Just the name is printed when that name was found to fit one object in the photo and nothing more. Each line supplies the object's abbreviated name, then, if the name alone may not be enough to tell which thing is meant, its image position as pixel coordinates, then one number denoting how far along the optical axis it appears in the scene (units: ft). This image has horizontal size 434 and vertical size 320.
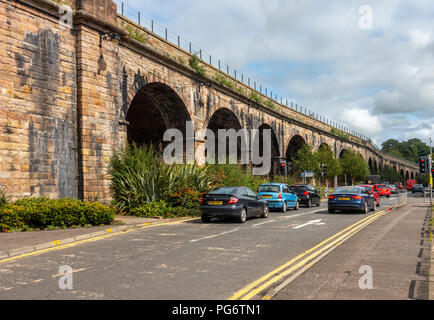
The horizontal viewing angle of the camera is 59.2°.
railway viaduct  44.55
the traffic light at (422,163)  87.15
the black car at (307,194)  79.77
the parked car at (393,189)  178.87
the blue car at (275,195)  65.10
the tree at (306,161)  146.92
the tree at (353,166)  201.26
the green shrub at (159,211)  51.98
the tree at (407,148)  598.34
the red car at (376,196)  74.00
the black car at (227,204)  46.14
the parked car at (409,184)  281.70
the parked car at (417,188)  207.99
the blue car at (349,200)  60.80
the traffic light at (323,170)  124.98
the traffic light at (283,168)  121.53
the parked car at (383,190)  139.61
